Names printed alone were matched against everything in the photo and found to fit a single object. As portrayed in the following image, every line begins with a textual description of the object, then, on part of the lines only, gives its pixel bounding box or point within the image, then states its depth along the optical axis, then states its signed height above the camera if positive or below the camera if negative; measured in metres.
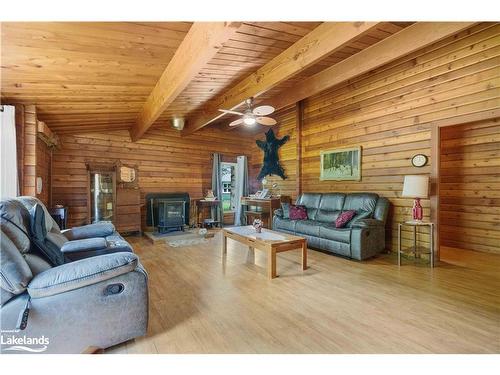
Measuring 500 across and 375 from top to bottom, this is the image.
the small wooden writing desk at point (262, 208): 6.42 -0.74
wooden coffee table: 3.22 -0.78
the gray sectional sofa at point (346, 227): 3.97 -0.75
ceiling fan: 3.97 +1.01
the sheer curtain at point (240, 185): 7.59 -0.15
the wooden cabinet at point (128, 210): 5.99 -0.68
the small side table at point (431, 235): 3.66 -0.79
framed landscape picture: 5.00 +0.30
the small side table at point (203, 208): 6.96 -0.83
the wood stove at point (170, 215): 6.02 -0.78
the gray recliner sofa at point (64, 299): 1.63 -0.76
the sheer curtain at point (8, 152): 3.31 +0.34
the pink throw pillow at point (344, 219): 4.28 -0.62
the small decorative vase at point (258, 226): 3.94 -0.67
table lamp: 3.67 -0.10
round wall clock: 4.00 +0.29
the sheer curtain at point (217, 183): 7.27 -0.09
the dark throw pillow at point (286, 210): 5.39 -0.60
